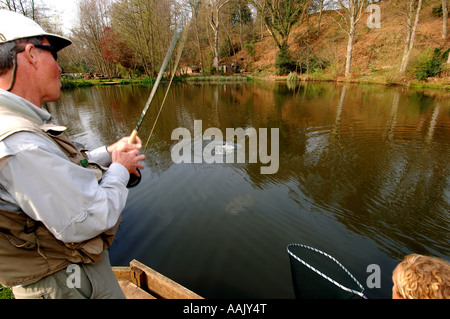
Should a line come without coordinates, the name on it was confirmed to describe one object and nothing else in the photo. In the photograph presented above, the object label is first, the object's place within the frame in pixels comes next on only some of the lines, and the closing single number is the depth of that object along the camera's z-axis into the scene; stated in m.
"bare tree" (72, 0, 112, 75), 40.34
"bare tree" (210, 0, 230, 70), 35.70
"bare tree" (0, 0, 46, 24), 17.58
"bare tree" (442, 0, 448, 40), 24.64
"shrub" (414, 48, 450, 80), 21.33
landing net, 1.84
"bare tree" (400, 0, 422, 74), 22.48
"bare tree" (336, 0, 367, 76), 26.88
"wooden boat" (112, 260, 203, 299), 2.48
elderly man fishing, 1.07
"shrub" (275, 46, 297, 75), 35.88
